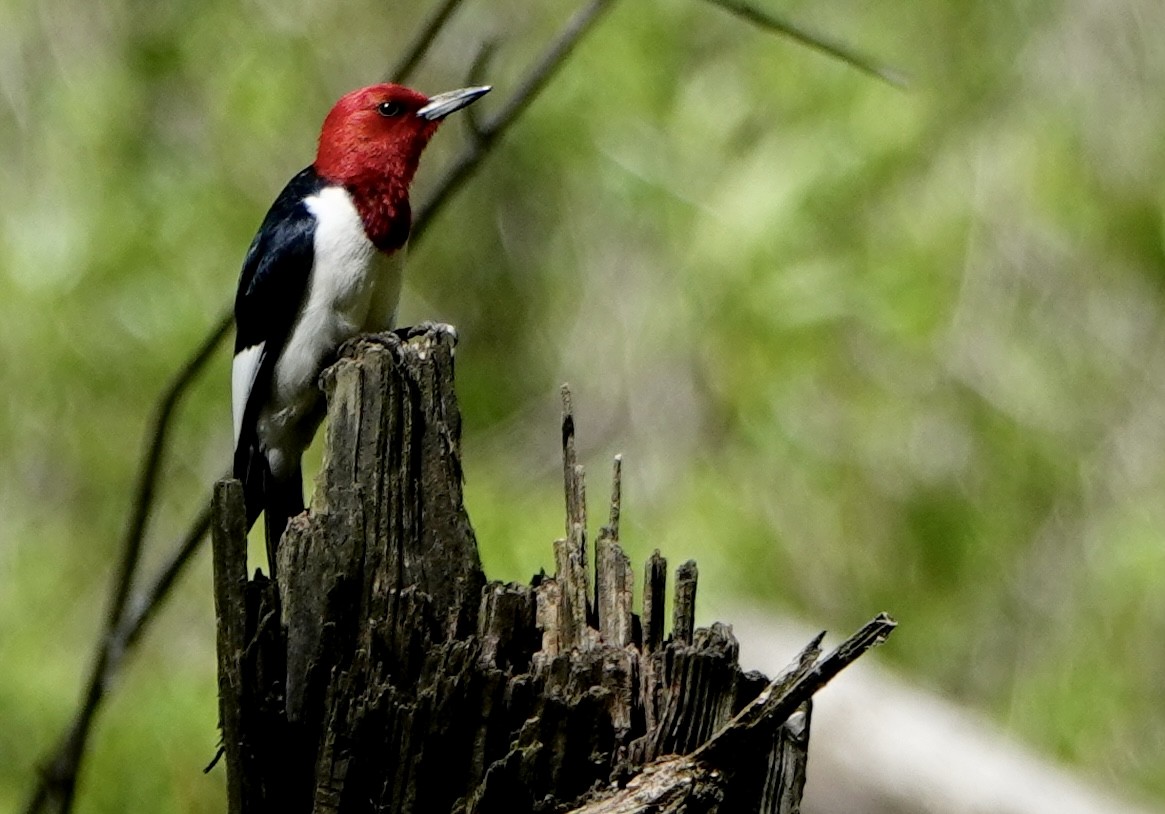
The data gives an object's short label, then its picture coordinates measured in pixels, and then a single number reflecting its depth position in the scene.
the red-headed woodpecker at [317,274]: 8.40
